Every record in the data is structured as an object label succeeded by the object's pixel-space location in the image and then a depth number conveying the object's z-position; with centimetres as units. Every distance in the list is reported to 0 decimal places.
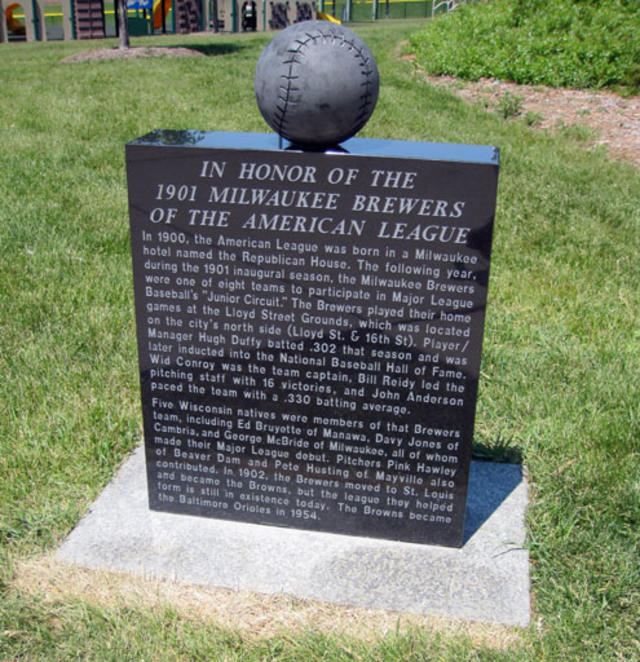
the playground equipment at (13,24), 3400
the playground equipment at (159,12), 3591
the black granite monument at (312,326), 286
